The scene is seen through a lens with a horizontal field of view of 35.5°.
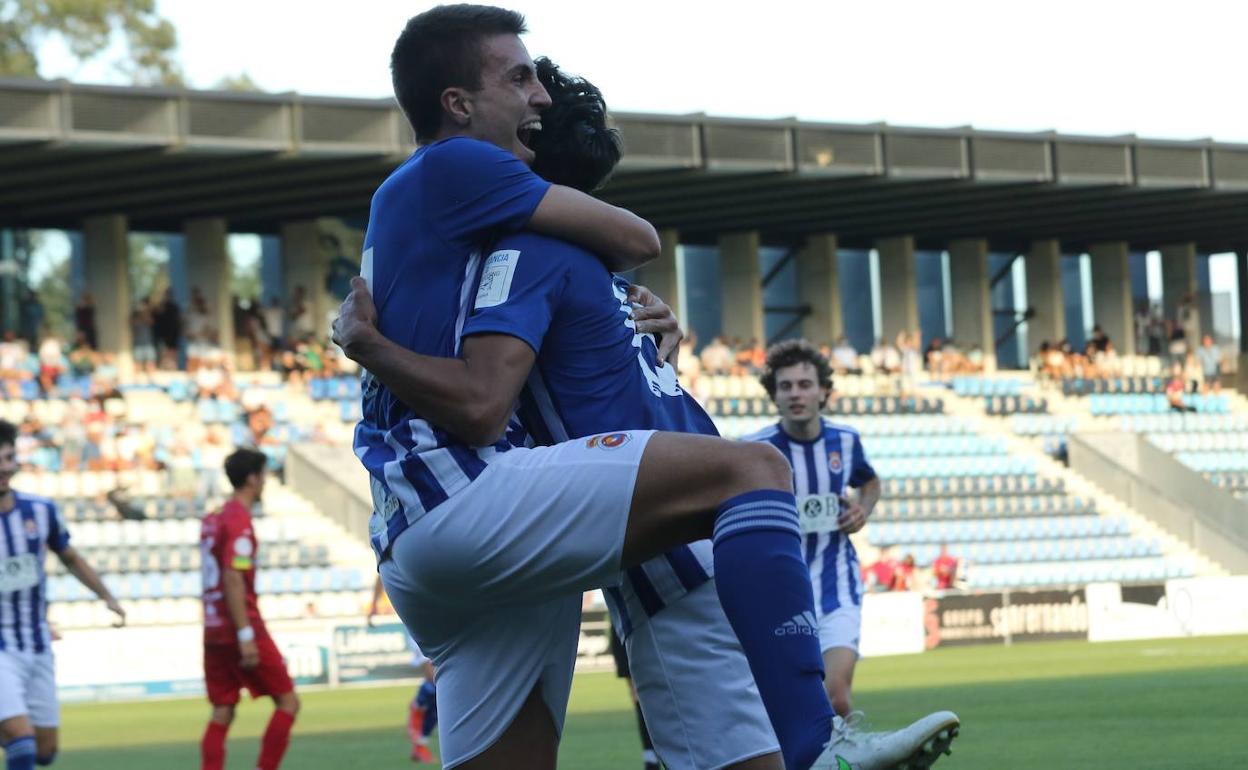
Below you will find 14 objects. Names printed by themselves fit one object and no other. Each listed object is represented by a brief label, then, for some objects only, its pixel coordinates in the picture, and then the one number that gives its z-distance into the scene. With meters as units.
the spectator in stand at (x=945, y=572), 29.52
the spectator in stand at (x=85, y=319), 30.67
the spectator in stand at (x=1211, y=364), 41.31
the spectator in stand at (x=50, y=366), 28.28
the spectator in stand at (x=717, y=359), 34.62
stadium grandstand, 27.20
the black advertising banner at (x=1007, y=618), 27.50
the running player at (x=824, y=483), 10.30
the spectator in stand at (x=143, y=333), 31.03
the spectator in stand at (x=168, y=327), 31.28
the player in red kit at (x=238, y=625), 11.73
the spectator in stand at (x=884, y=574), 28.72
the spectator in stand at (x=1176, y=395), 38.94
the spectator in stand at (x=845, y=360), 36.62
